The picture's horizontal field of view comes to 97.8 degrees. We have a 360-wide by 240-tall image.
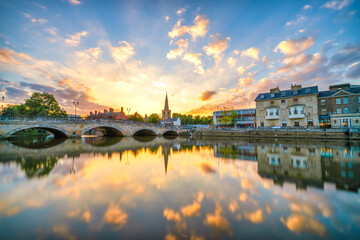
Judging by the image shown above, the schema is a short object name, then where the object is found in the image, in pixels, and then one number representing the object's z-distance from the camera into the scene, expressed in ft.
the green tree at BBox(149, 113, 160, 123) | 271.49
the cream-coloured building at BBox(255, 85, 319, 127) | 114.73
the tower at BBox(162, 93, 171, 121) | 351.05
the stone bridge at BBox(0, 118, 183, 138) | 74.54
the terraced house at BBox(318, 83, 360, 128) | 99.55
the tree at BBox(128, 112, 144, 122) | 248.73
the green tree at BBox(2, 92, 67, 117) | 128.26
